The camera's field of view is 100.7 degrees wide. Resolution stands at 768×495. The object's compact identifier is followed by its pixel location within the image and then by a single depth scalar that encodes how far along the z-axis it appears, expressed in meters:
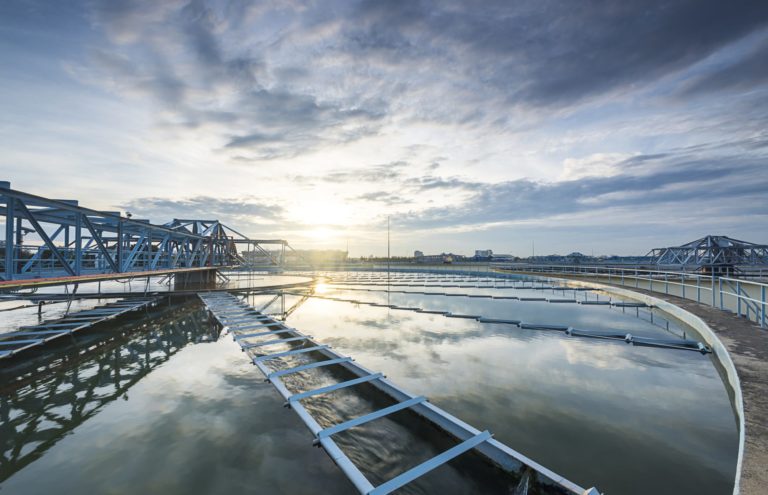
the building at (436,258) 132.05
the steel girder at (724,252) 63.81
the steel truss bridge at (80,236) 9.16
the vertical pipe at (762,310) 9.27
